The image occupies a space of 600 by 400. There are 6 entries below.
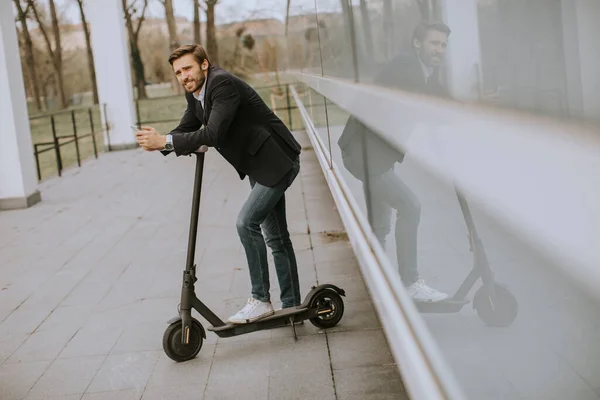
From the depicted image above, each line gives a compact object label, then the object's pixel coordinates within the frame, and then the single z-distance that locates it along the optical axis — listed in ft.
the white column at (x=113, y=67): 55.11
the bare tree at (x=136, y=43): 96.63
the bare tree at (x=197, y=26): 86.66
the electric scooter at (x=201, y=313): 14.28
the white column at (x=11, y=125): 33.86
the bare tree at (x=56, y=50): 103.86
